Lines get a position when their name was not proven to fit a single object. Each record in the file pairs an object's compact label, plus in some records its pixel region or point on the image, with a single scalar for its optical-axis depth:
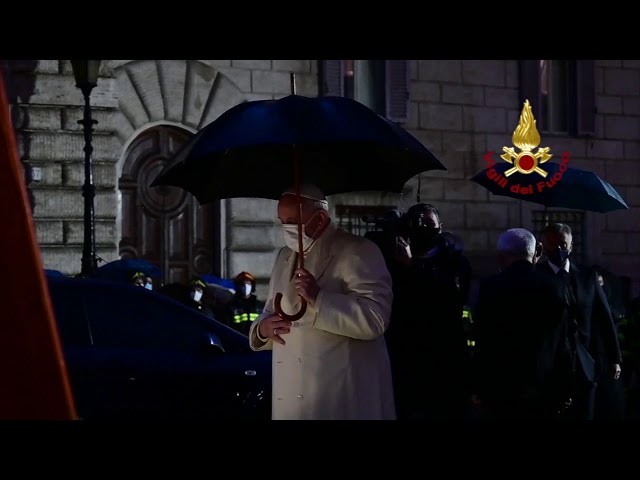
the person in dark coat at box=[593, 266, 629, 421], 7.88
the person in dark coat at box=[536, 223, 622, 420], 7.84
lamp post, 12.97
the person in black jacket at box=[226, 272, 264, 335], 13.25
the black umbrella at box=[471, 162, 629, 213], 9.27
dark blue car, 7.70
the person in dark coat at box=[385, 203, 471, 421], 6.07
